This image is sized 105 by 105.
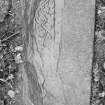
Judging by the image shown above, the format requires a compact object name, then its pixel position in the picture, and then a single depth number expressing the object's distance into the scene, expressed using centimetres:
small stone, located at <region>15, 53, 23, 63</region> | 233
